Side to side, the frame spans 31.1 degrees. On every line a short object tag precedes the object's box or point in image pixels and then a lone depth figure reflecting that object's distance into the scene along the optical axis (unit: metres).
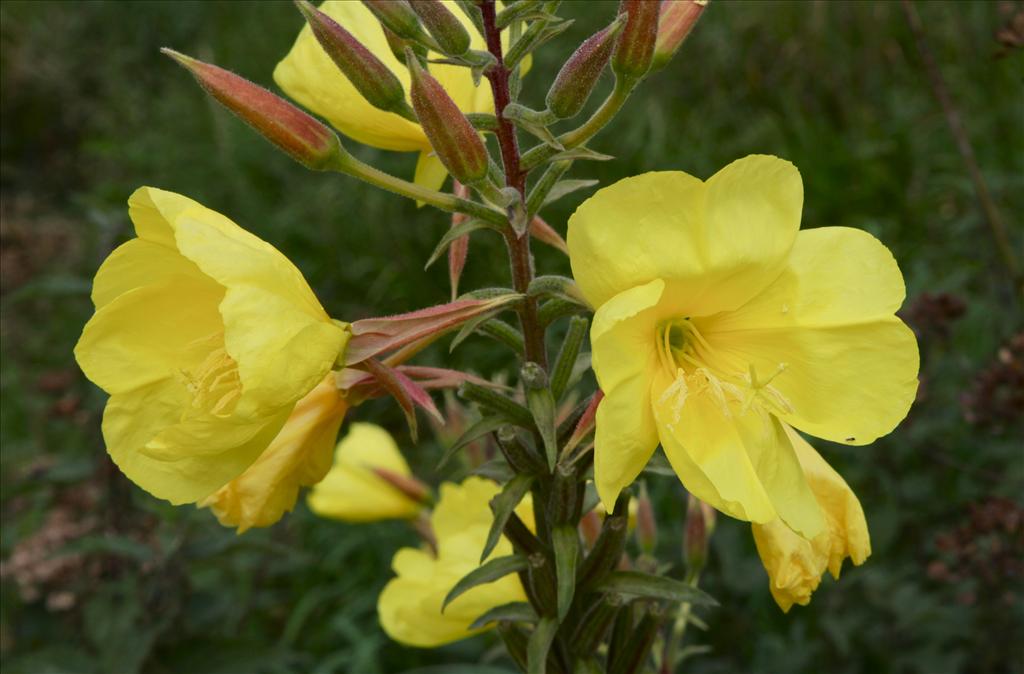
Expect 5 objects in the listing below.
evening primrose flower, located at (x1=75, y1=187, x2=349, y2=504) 0.35
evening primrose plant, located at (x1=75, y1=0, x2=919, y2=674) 0.36
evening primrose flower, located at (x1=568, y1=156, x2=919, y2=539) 0.36
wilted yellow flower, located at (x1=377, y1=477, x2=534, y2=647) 0.44
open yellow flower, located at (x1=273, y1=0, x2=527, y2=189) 0.41
